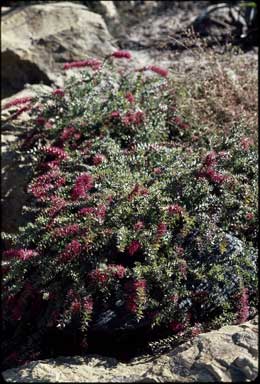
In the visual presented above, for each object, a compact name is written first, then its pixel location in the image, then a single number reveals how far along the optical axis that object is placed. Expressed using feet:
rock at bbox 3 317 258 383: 9.65
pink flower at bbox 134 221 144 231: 11.98
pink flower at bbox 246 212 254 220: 12.87
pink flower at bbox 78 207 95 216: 12.37
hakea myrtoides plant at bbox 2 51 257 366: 11.68
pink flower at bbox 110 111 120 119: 15.75
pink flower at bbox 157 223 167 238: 11.86
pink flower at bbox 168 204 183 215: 12.21
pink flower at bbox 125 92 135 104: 16.30
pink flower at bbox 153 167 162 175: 13.55
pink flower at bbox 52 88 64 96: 16.69
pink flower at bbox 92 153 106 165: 14.12
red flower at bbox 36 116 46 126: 16.57
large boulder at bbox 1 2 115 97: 21.15
